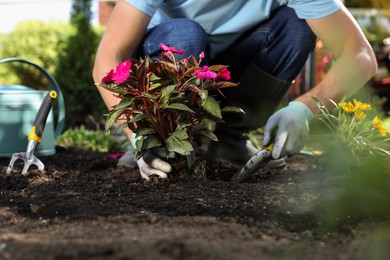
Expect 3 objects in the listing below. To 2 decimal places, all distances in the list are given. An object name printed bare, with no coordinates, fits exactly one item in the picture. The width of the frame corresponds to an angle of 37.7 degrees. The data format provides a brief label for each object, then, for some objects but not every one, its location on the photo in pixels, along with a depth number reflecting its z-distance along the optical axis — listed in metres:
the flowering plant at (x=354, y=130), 2.26
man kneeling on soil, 2.32
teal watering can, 2.98
